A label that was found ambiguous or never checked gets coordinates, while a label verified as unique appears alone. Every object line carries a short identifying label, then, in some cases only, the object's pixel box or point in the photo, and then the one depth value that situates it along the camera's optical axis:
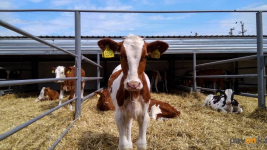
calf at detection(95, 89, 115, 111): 4.98
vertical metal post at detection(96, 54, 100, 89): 6.64
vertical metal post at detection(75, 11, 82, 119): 3.67
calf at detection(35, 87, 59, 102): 7.26
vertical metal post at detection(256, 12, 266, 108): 3.93
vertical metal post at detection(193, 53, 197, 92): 7.39
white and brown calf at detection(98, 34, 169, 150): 2.09
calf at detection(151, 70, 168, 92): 11.52
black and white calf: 4.70
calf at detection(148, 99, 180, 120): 4.29
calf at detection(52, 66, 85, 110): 5.80
